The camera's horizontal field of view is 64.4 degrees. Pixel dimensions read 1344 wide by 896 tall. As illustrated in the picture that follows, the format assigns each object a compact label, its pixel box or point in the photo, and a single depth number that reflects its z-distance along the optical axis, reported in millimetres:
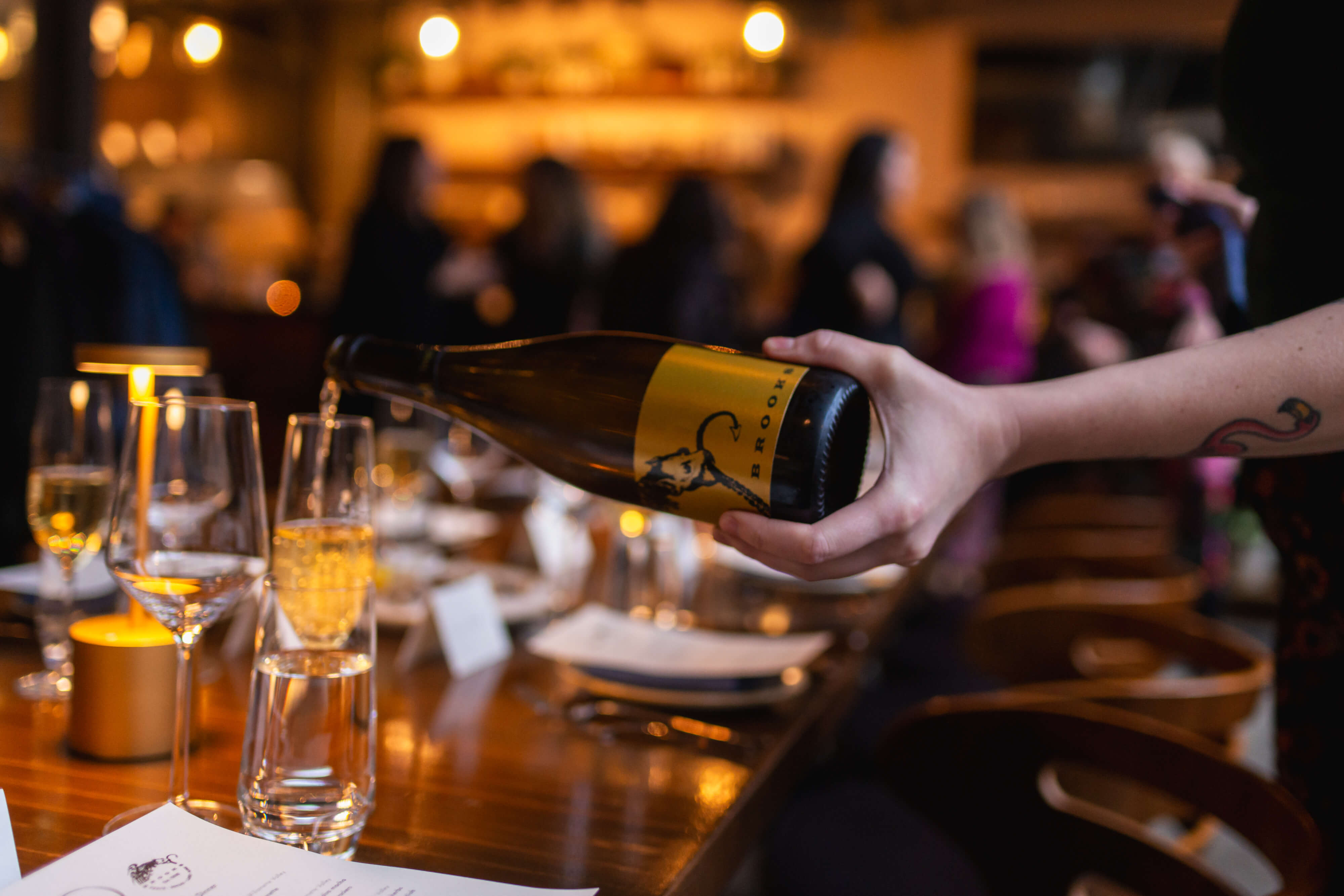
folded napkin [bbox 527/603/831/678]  952
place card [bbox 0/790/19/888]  516
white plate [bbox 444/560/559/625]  1161
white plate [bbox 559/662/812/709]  901
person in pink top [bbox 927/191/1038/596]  3975
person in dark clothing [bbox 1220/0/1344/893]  814
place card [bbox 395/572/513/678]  979
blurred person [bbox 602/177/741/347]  3230
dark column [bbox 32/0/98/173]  2855
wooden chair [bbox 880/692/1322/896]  910
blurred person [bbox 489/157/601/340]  3477
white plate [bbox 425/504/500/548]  1523
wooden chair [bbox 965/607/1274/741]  1372
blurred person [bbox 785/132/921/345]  3502
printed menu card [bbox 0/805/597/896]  506
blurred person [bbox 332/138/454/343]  3258
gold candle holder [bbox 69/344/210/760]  707
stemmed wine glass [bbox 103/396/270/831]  634
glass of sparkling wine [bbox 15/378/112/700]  833
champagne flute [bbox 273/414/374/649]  822
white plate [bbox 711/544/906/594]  1441
